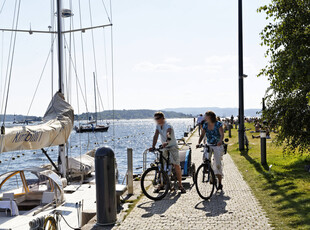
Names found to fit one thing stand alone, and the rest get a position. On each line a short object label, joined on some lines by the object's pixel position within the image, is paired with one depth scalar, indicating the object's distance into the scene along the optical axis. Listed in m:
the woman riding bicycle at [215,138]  9.00
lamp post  16.94
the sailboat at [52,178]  7.34
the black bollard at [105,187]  6.60
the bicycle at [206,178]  8.41
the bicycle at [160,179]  8.56
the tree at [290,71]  9.62
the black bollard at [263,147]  12.61
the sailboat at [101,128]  101.45
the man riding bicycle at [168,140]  8.93
